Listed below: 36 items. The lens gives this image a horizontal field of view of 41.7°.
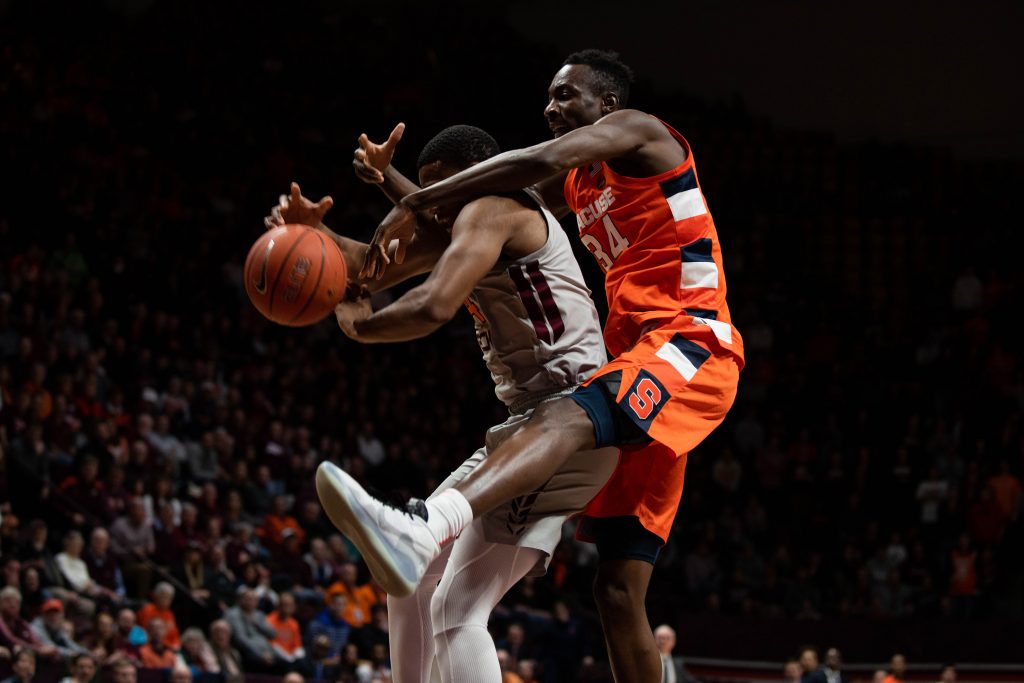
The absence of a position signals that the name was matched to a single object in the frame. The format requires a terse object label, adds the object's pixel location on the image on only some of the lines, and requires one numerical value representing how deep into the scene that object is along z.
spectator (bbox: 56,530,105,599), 10.23
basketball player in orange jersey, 3.96
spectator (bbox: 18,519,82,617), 9.96
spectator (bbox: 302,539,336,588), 12.06
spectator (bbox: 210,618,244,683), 10.43
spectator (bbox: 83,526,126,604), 10.48
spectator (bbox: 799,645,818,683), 11.96
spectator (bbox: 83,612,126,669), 9.56
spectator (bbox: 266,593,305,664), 11.05
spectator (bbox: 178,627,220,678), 10.24
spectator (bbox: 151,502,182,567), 11.09
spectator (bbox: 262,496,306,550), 12.15
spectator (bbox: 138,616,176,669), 9.97
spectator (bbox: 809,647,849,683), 11.76
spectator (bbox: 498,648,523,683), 11.31
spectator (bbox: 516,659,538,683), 11.45
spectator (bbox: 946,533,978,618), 13.79
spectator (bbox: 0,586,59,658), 9.22
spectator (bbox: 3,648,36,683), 8.91
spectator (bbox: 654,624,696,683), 10.80
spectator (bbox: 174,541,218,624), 10.92
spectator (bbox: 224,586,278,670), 10.75
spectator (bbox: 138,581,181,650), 10.39
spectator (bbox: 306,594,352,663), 11.38
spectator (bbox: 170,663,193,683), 9.40
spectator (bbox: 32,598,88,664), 9.52
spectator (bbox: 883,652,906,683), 12.08
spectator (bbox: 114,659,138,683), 8.95
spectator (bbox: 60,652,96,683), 8.84
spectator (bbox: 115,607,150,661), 9.85
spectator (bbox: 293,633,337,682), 11.05
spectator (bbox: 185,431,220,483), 12.27
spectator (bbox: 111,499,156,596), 10.77
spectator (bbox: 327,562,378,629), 11.77
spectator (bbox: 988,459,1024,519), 14.44
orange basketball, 4.04
